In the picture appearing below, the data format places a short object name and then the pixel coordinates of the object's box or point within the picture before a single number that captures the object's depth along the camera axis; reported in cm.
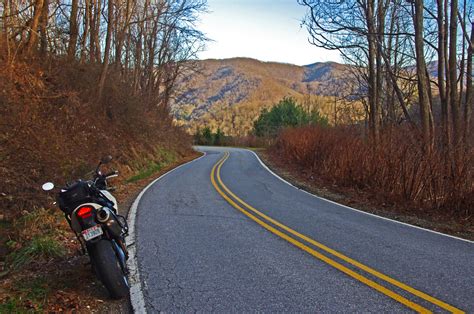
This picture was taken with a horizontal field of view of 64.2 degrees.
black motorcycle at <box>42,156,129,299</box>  412
